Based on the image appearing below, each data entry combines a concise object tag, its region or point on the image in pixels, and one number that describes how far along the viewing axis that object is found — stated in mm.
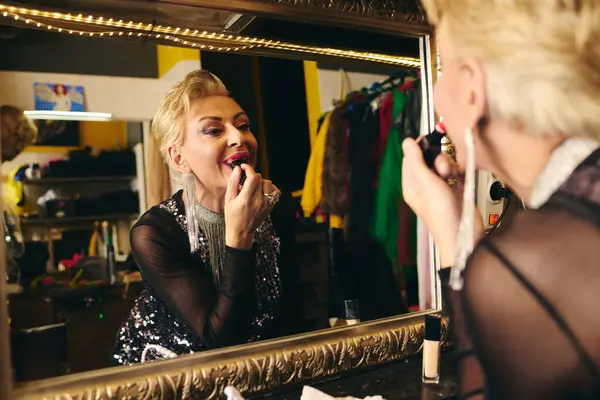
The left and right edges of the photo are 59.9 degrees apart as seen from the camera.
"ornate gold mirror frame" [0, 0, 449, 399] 681
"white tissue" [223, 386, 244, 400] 700
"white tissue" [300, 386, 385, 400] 744
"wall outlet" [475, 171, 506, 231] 990
